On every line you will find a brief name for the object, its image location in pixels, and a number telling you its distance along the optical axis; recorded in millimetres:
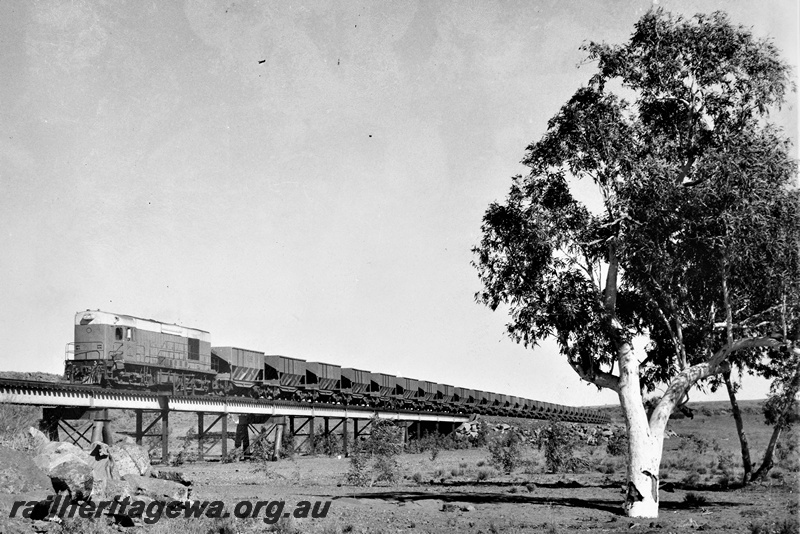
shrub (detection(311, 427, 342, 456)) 51938
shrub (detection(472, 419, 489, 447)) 65375
